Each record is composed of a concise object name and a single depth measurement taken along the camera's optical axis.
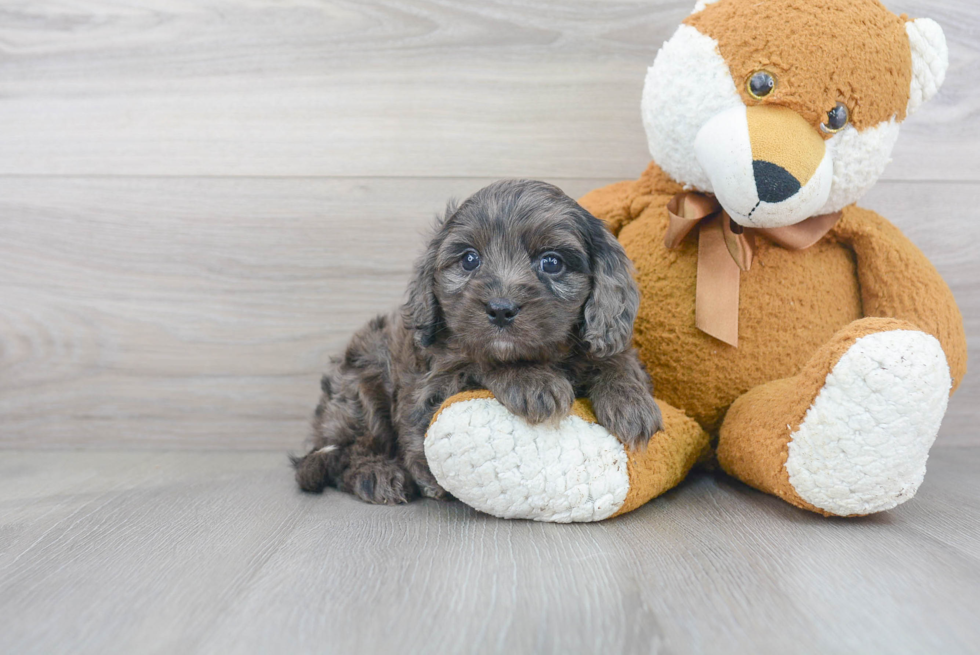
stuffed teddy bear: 0.46
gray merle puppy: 0.47
